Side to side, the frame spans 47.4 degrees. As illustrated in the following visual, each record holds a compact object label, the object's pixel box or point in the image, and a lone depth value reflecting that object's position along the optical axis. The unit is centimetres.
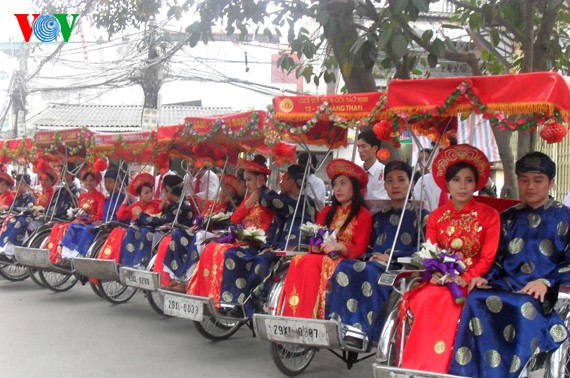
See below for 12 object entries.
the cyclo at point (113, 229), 698
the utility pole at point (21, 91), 1732
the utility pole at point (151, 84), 1508
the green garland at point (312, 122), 446
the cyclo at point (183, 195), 631
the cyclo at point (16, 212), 852
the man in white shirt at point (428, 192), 477
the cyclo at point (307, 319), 433
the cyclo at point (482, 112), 353
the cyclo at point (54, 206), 764
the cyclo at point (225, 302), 534
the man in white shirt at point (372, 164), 583
